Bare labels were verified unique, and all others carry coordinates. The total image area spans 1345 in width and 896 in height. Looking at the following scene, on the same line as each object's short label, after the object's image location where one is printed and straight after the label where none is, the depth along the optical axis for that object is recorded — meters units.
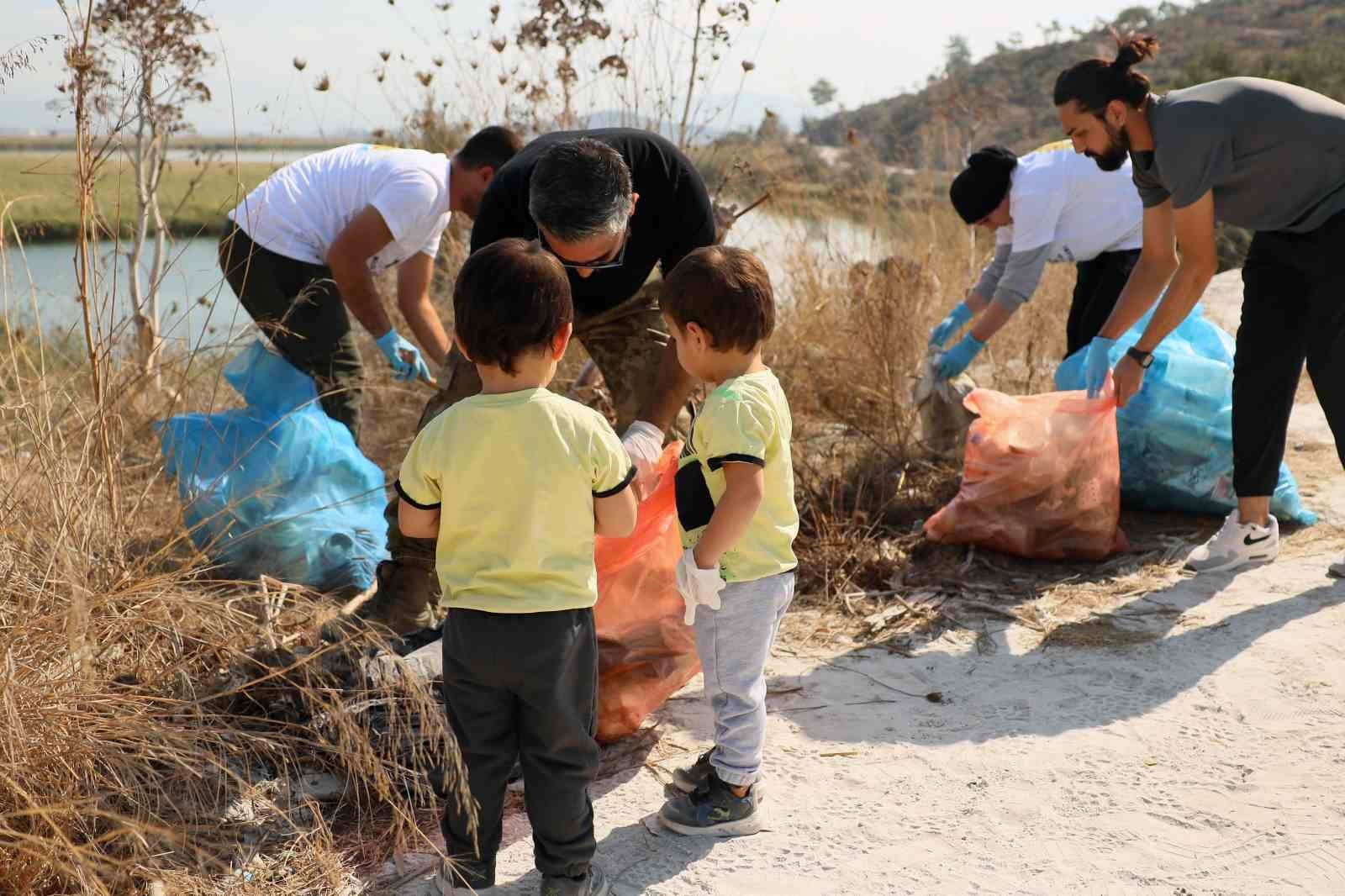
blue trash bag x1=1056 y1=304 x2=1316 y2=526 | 3.77
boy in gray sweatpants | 2.14
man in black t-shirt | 2.32
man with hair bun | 3.08
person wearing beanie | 3.92
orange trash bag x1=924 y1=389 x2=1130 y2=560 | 3.52
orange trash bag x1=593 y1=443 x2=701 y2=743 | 2.53
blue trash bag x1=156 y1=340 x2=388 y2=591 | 3.32
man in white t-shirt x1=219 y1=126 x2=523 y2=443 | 3.40
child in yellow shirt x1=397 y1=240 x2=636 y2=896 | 1.92
